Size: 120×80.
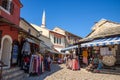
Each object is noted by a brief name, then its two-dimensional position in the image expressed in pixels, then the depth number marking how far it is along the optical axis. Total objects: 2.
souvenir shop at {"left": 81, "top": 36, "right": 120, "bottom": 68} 7.72
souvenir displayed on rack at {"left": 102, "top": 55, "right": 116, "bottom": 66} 8.10
